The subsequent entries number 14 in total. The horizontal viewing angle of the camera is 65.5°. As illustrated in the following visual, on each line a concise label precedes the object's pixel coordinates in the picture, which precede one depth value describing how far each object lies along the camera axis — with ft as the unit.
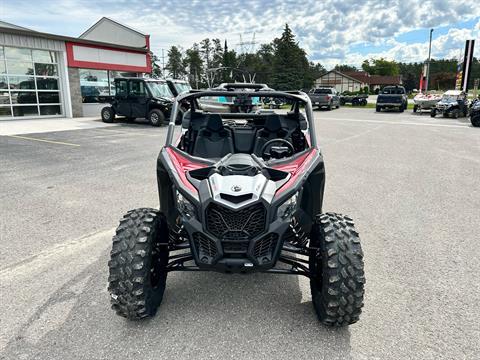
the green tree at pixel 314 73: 279.36
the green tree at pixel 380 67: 360.48
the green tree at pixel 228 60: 233.55
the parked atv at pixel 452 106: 69.21
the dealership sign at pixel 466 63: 90.94
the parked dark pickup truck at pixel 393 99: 84.33
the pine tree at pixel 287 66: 187.21
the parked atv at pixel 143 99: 52.31
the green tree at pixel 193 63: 295.91
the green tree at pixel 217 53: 300.61
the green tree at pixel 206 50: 317.63
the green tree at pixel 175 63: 309.01
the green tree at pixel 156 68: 278.19
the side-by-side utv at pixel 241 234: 8.17
